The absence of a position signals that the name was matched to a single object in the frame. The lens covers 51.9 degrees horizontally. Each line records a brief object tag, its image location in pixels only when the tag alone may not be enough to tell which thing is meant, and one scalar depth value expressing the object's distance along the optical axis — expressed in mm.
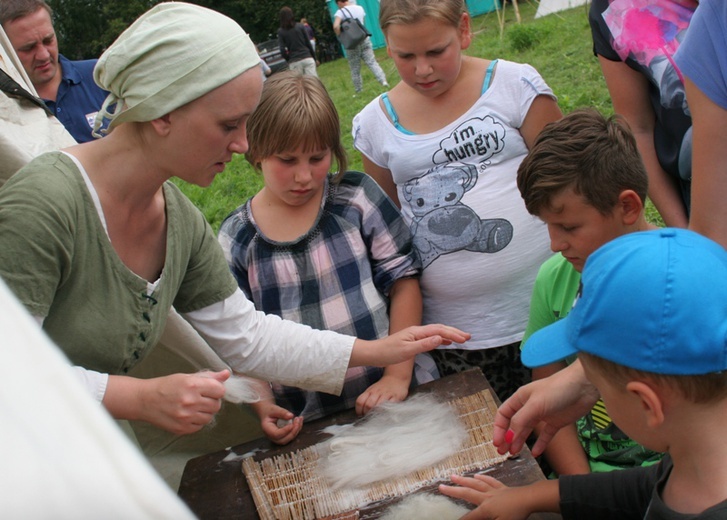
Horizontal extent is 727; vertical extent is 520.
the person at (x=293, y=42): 14906
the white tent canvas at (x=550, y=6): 15059
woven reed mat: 1831
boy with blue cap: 1245
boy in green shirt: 2061
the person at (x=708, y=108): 1663
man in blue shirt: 3818
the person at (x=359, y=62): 13000
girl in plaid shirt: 2424
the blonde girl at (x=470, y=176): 2572
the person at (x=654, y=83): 2336
